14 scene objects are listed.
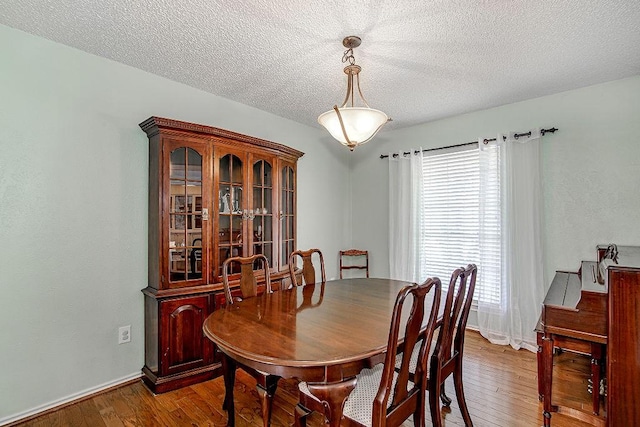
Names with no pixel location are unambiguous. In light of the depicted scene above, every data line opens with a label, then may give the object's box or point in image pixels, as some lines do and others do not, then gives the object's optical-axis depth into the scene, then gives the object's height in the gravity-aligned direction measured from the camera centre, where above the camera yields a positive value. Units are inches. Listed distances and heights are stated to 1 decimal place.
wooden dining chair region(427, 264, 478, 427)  63.9 -29.6
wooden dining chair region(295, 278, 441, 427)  48.9 -32.0
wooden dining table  49.1 -22.5
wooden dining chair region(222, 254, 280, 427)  60.8 -32.2
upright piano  62.7 -25.7
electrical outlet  95.7 -36.9
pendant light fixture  77.5 +24.3
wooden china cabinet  93.3 -5.9
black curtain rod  121.8 +32.8
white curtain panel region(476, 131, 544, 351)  122.6 -8.0
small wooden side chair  175.5 -24.9
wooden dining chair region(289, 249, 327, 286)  106.0 -18.6
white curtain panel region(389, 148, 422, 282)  156.1 +0.6
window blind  133.8 -2.2
